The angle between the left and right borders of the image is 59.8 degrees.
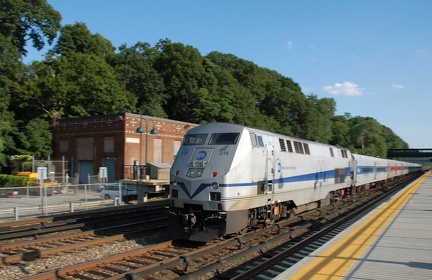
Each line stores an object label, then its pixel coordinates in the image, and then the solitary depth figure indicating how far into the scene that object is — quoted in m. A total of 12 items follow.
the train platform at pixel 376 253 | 7.27
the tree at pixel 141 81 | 52.88
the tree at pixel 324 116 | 72.06
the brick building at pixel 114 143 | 31.91
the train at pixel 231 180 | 10.61
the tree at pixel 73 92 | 41.75
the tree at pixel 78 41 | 55.94
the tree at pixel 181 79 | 55.03
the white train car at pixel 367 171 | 26.48
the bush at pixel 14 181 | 30.17
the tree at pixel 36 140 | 36.56
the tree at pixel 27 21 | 43.91
